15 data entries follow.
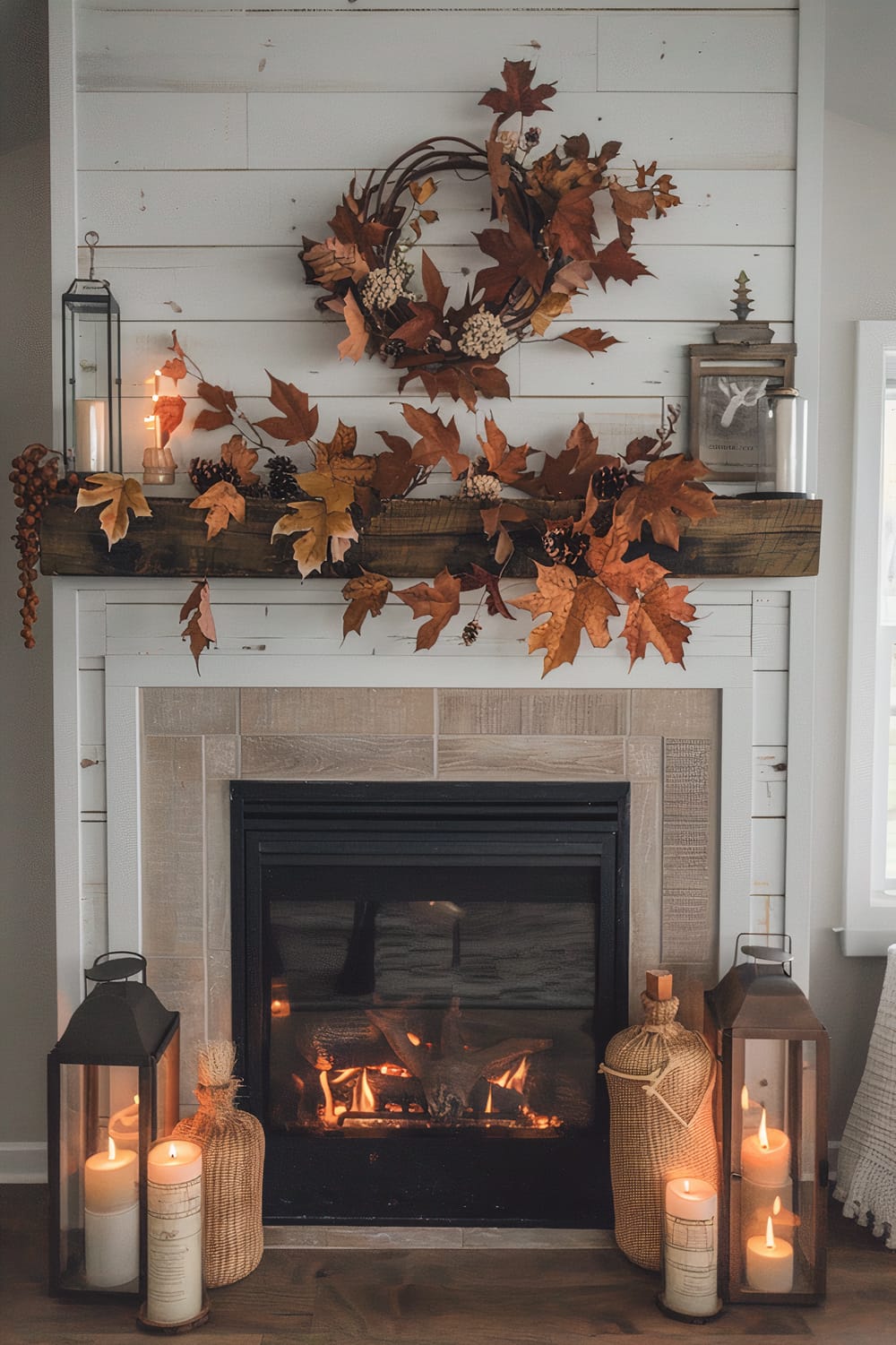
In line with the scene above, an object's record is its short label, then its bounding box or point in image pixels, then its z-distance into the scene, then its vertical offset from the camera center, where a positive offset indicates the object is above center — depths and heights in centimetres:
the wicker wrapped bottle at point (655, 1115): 183 -92
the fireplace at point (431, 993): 196 -77
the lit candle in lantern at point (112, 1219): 176 -107
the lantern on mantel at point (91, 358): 188 +48
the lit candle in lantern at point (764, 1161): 179 -98
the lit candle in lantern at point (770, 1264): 179 -116
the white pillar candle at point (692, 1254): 174 -112
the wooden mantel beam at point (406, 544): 184 +13
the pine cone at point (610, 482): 183 +24
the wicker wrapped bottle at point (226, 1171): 182 -102
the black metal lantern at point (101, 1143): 174 -95
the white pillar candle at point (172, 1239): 171 -108
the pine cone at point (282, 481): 187 +25
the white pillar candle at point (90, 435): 185 +33
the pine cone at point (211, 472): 187 +26
